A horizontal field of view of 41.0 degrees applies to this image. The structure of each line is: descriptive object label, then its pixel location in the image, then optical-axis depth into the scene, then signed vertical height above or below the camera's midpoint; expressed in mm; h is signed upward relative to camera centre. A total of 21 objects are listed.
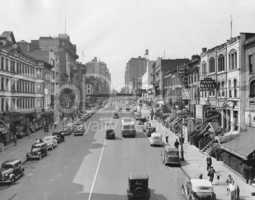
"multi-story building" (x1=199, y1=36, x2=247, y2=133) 36906 +2513
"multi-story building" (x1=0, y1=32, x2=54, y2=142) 48894 +2466
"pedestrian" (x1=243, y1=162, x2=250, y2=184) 26156 -5379
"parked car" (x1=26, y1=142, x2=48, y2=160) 37188 -5452
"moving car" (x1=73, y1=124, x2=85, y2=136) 58459 -4875
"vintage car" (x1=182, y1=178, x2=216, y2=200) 20703 -5404
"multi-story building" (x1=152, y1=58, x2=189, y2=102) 99925 +10002
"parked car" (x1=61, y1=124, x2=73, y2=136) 60000 -4887
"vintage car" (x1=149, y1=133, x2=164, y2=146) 45500 -5023
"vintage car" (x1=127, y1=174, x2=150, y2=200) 21828 -5533
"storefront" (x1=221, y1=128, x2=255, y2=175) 27000 -4132
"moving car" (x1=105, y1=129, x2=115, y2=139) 52562 -4978
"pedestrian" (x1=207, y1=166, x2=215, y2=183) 25719 -5467
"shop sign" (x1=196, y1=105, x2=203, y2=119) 50719 -1348
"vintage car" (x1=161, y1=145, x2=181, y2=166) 32750 -5261
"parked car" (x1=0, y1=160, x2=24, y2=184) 27078 -5653
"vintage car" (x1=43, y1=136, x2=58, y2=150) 43719 -5129
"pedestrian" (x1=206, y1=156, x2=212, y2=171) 28312 -5047
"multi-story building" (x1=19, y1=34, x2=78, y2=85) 91200 +15478
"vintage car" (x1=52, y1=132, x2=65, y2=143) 49800 -5034
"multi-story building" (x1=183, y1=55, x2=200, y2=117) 54750 +2865
